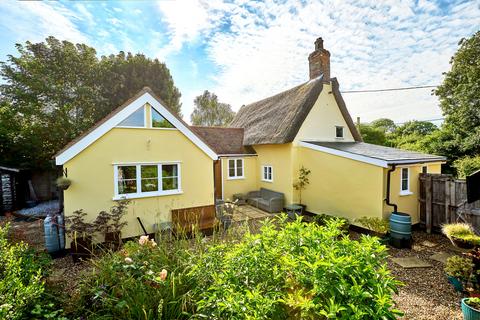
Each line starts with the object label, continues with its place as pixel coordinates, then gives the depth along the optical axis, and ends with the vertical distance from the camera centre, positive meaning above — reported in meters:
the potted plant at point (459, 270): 4.43 -2.60
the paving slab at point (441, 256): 6.18 -3.25
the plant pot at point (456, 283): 4.66 -3.03
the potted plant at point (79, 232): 6.44 -2.34
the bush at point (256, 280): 1.95 -1.42
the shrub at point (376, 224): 7.54 -2.70
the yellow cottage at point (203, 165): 7.25 -0.44
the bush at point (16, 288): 2.38 -1.65
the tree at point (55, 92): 14.62 +5.31
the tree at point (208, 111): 35.84 +7.61
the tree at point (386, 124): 44.88 +5.88
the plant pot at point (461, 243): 5.81 -2.65
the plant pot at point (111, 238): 6.89 -2.69
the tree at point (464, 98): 16.73 +4.64
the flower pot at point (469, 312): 3.57 -2.83
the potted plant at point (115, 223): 6.93 -2.22
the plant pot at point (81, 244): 6.54 -2.75
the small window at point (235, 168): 14.24 -0.95
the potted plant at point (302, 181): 11.25 -1.50
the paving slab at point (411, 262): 5.88 -3.25
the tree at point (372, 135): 26.19 +2.09
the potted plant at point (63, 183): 6.43 -0.75
